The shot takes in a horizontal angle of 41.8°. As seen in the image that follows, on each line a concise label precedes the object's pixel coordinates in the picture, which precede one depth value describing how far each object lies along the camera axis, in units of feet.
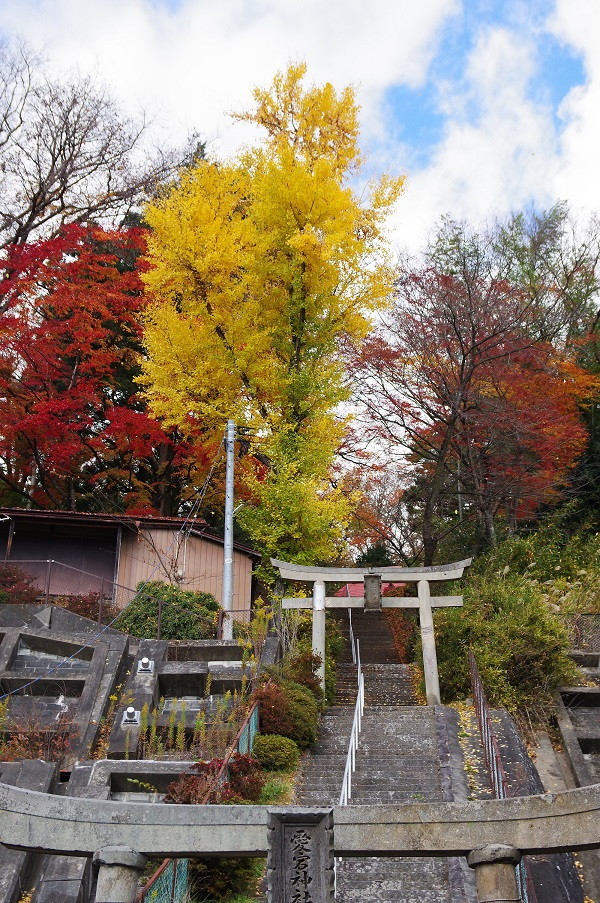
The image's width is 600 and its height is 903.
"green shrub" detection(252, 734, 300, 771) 41.27
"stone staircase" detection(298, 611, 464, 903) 30.91
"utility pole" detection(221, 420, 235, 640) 55.31
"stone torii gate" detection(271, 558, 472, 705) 53.78
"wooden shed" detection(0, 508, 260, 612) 72.54
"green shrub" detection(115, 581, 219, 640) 56.75
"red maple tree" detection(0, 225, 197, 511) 82.17
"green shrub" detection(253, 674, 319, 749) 43.55
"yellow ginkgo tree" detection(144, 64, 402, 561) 65.21
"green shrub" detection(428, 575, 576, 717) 51.31
